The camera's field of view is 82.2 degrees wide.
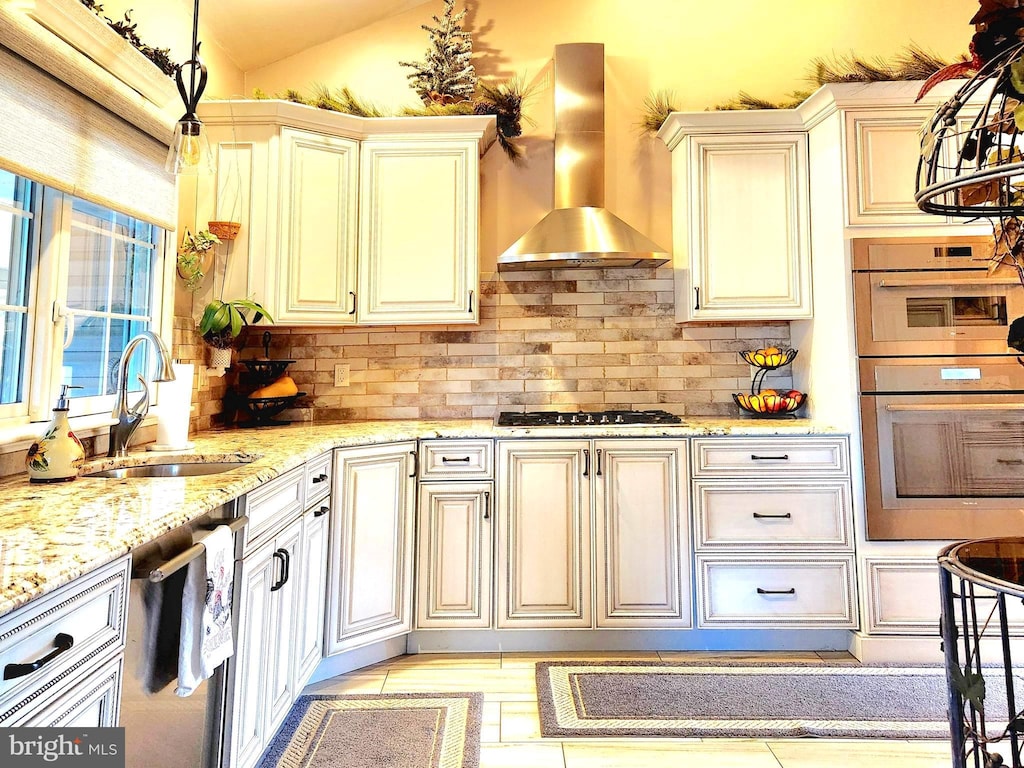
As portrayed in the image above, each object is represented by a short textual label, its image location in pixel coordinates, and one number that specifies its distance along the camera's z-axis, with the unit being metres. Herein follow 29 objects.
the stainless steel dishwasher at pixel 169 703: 1.10
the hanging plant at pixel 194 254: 2.52
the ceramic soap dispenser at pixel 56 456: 1.50
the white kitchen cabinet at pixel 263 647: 1.51
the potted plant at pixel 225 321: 2.49
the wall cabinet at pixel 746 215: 2.84
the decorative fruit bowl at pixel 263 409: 2.87
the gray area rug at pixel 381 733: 1.79
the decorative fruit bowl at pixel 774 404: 2.85
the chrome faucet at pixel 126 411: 1.86
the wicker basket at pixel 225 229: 2.63
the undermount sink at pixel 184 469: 1.84
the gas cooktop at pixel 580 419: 2.69
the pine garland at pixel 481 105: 2.81
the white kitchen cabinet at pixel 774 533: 2.48
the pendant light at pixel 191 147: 1.70
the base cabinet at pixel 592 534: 2.49
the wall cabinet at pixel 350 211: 2.68
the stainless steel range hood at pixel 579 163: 2.82
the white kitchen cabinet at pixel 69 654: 0.78
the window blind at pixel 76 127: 1.55
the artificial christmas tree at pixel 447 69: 2.95
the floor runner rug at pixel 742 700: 1.94
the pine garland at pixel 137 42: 1.76
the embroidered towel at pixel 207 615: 1.21
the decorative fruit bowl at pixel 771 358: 2.93
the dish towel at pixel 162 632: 1.15
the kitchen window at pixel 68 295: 1.76
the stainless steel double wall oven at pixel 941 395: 2.40
